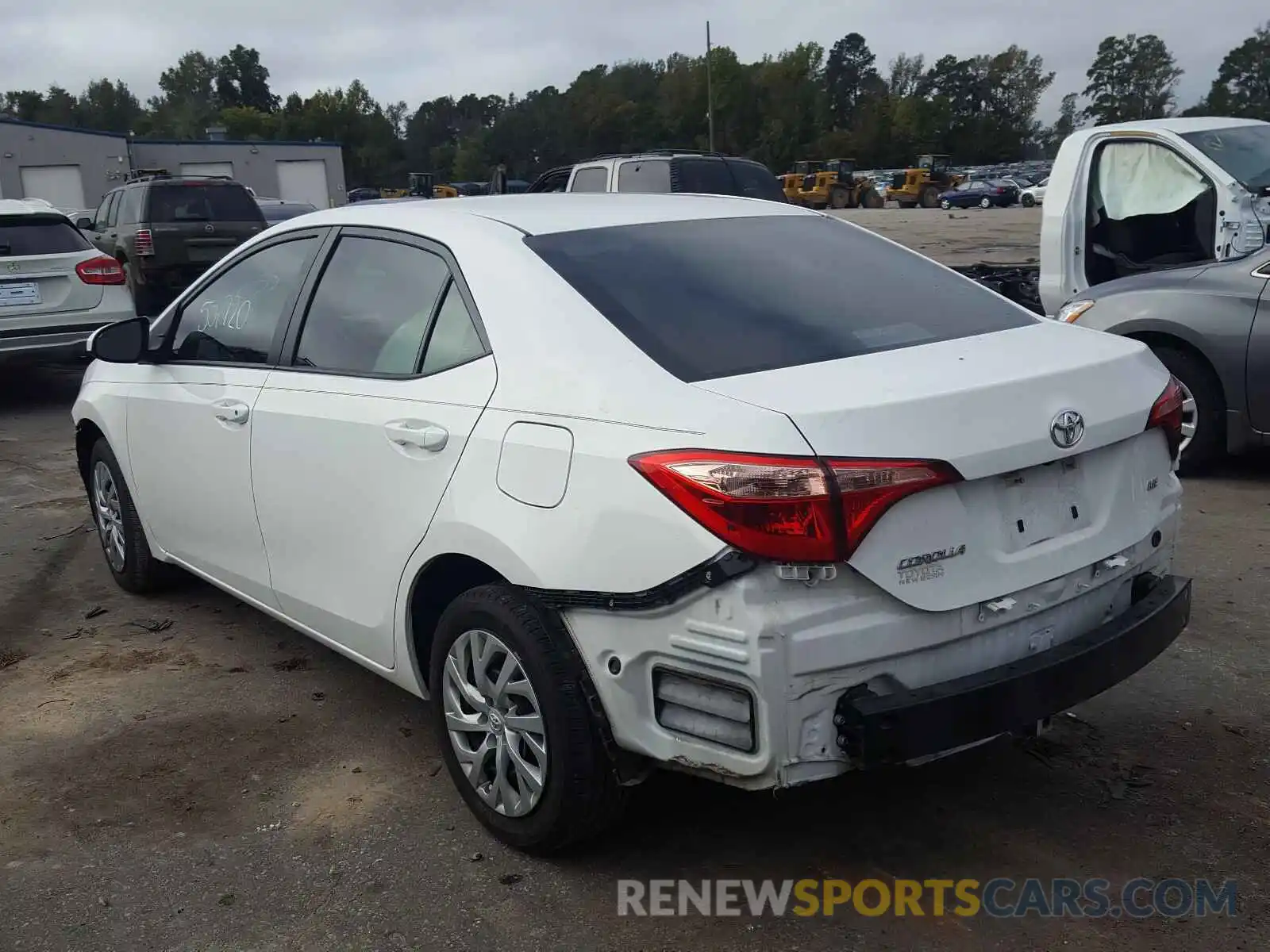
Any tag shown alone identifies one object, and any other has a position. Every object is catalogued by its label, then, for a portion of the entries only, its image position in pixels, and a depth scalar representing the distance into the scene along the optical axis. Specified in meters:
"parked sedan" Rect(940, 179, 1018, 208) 50.84
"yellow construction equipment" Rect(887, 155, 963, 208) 57.12
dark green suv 14.70
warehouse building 45.06
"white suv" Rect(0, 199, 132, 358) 9.60
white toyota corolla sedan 2.52
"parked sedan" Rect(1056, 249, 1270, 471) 6.15
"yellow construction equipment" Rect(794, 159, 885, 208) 56.19
